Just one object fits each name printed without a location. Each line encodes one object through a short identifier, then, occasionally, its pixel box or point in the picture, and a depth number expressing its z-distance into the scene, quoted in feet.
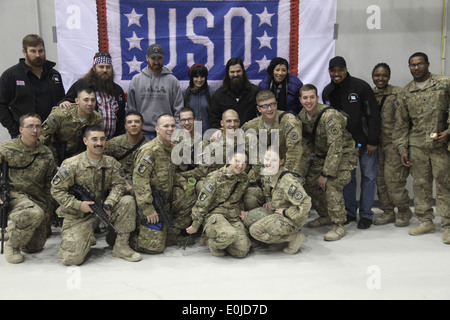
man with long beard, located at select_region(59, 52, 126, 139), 15.62
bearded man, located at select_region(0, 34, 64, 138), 15.01
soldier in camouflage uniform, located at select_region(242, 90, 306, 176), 14.53
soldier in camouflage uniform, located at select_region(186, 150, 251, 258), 13.05
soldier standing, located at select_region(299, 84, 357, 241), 14.88
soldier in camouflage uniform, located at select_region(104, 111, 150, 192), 14.99
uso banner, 18.13
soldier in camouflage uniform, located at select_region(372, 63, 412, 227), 16.17
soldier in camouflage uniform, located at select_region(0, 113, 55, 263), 12.91
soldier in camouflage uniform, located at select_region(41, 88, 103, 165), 14.43
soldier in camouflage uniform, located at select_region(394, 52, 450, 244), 14.96
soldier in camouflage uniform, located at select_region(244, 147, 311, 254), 13.15
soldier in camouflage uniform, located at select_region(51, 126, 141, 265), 12.81
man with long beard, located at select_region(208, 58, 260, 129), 16.19
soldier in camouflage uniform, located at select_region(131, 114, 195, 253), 13.41
